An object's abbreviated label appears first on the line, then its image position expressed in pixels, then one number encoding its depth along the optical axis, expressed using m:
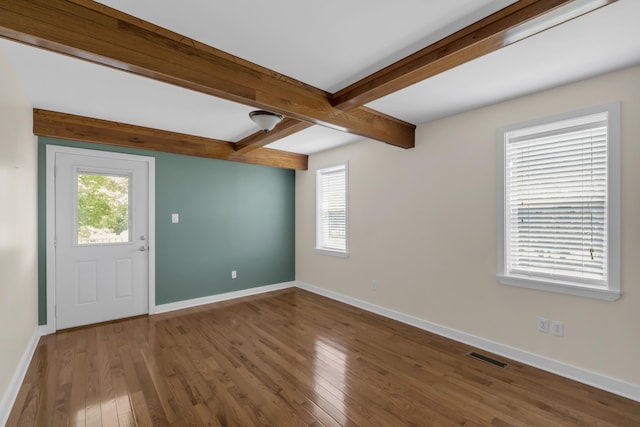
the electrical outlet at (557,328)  2.59
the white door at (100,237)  3.57
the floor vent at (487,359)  2.73
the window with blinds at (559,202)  2.44
